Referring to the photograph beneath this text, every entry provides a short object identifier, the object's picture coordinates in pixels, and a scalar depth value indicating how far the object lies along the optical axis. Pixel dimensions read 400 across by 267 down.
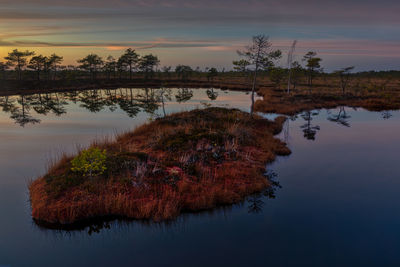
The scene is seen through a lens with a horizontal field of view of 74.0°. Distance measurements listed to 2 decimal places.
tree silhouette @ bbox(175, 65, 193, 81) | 128.88
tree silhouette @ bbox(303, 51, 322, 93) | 66.35
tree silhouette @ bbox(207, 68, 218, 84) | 113.84
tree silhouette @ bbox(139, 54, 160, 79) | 119.56
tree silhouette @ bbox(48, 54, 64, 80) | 100.41
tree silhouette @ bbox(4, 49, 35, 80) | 99.54
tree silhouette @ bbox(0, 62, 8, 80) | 101.65
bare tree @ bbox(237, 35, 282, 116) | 38.03
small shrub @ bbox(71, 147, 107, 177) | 14.45
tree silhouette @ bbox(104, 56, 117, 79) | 116.13
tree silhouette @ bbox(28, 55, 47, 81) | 94.56
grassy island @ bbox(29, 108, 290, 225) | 13.22
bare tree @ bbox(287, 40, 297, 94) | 63.93
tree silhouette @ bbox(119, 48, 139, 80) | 115.62
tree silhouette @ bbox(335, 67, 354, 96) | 61.20
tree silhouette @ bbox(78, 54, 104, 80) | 114.94
